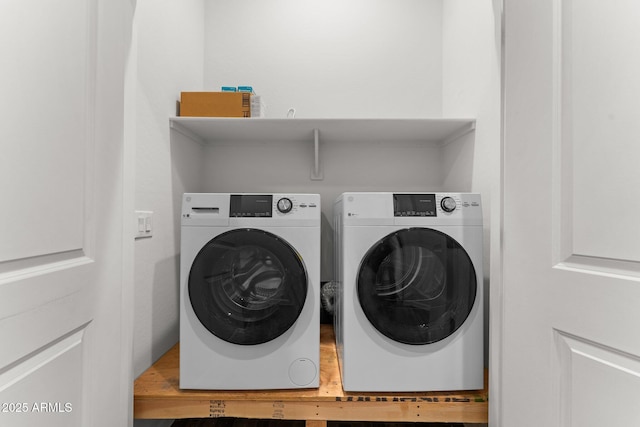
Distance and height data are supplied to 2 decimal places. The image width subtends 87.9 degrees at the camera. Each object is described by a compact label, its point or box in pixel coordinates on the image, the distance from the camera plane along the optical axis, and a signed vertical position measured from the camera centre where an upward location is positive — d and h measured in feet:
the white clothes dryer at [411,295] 4.41 -1.08
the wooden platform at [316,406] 4.32 -2.51
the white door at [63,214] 2.44 -0.02
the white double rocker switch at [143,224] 4.42 -0.16
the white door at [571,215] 2.53 +0.00
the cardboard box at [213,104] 5.75 +1.89
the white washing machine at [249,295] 4.41 -1.10
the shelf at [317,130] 5.62 +1.55
